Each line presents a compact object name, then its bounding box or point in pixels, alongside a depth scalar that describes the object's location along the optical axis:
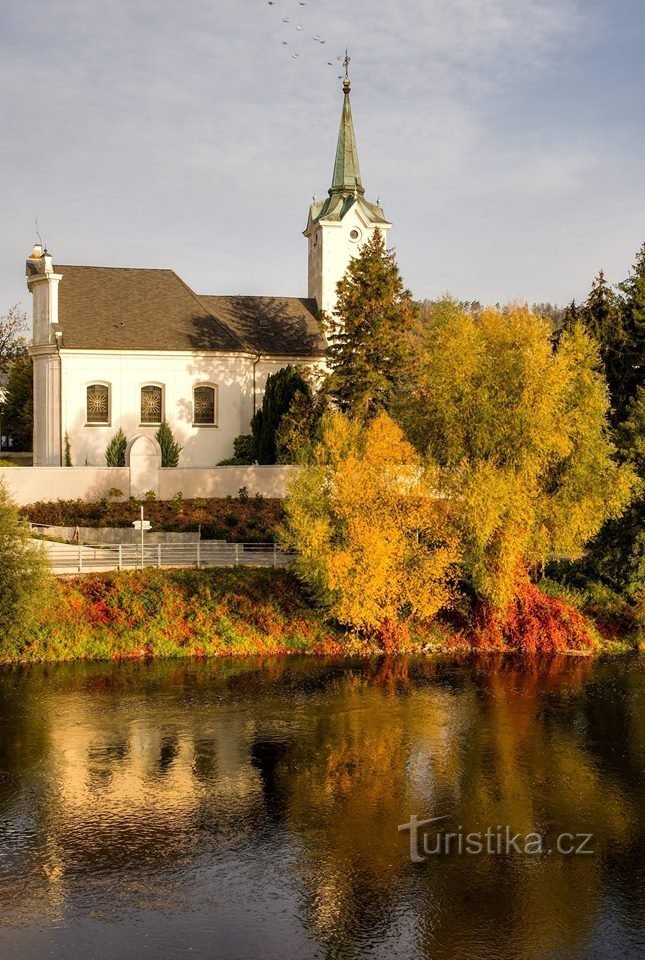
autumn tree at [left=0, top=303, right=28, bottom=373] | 70.31
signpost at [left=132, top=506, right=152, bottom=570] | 34.12
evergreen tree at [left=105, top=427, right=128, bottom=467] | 47.34
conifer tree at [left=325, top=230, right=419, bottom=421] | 44.41
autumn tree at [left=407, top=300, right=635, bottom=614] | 33.72
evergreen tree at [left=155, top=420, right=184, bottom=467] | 48.19
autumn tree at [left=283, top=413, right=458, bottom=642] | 32.12
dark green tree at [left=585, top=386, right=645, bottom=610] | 36.09
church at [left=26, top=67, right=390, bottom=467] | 48.22
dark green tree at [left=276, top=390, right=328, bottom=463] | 44.28
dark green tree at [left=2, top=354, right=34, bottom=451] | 63.25
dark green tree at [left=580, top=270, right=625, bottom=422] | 49.00
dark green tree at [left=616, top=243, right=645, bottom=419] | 49.38
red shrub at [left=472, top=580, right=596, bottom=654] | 34.16
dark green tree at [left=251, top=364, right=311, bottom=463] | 46.88
